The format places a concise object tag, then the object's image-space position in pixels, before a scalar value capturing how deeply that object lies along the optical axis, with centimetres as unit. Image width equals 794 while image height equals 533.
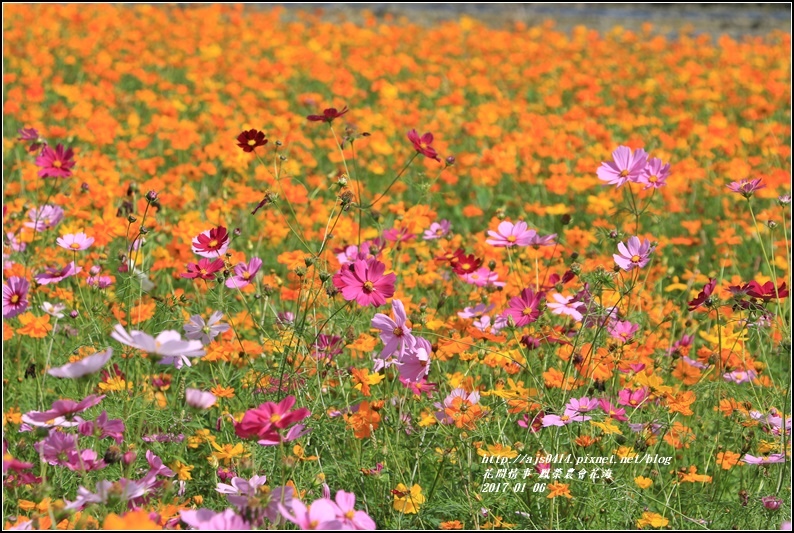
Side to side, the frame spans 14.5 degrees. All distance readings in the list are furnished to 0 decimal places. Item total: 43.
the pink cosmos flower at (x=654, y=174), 454
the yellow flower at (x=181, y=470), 437
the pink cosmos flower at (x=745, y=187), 449
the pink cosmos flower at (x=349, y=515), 407
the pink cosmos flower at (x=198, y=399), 406
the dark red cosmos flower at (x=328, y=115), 457
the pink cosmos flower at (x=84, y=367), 404
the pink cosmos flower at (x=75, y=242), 463
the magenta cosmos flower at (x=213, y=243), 444
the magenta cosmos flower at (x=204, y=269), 445
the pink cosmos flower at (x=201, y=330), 442
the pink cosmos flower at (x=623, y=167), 454
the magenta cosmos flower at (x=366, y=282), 436
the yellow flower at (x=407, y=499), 438
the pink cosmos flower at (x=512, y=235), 459
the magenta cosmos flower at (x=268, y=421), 410
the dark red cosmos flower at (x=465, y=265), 459
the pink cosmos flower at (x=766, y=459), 439
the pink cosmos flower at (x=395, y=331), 434
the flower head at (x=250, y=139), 453
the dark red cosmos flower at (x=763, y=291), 441
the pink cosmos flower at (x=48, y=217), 486
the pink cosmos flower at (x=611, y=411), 440
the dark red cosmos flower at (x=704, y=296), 441
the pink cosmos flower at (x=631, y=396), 446
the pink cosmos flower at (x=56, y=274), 457
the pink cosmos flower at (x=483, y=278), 470
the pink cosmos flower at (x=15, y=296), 455
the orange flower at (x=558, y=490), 432
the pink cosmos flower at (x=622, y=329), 451
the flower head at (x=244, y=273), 453
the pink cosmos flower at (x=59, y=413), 412
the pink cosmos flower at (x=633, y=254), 444
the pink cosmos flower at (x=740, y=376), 459
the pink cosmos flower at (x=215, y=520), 402
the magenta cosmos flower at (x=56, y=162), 471
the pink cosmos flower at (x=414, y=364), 438
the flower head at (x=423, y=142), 454
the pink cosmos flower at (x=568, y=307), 447
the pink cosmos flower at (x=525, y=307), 446
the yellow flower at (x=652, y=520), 431
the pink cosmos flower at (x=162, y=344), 404
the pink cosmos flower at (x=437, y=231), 485
